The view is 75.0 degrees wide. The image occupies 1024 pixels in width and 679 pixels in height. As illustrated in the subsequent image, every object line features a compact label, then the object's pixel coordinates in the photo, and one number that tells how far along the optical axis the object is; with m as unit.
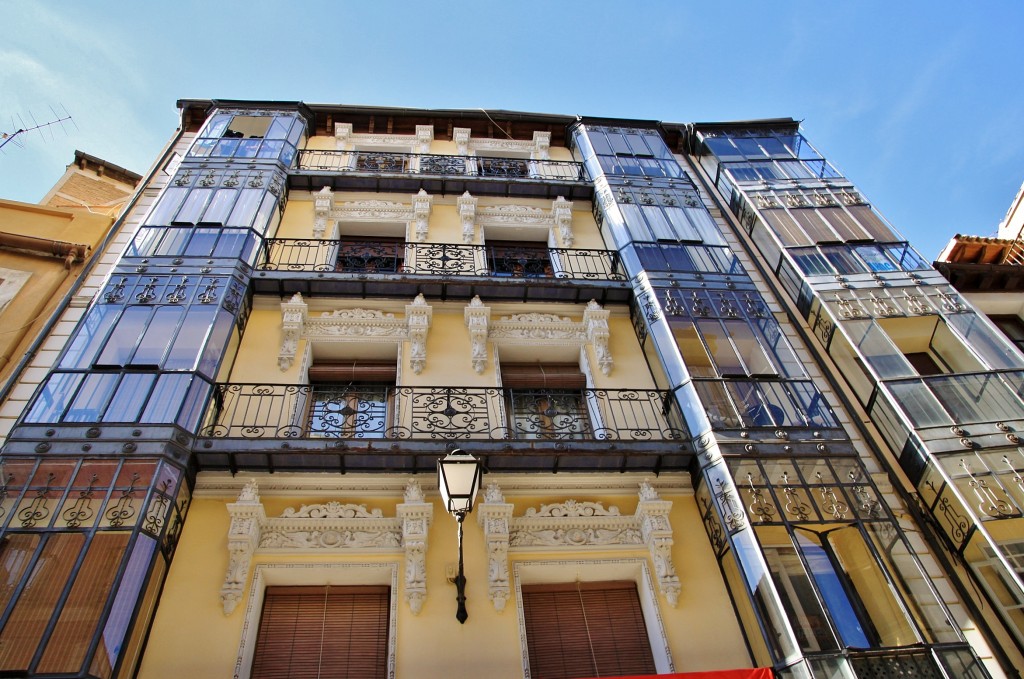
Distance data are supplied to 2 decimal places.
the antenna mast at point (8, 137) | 12.47
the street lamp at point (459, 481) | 6.54
